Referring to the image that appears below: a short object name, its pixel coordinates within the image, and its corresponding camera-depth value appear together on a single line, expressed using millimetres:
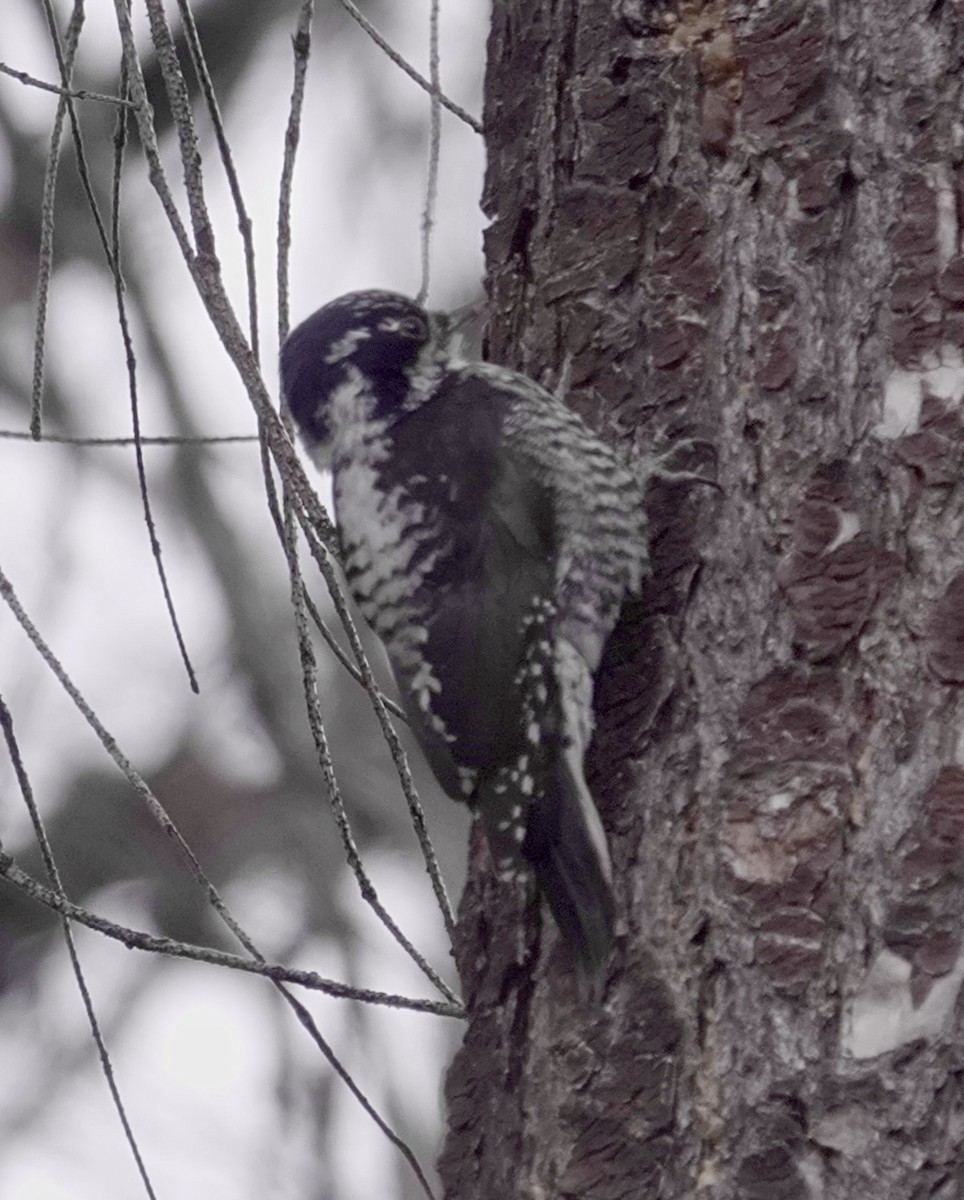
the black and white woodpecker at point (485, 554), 5168
